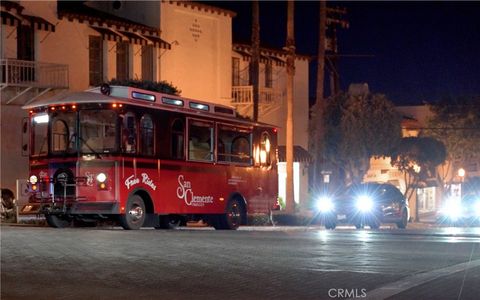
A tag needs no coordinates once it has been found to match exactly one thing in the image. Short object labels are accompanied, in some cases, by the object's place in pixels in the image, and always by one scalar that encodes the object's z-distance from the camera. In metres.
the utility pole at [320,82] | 45.22
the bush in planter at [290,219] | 38.16
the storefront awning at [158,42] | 40.81
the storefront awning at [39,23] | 35.16
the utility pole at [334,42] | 53.29
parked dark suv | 31.02
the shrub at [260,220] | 27.25
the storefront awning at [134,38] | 39.47
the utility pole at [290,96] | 42.28
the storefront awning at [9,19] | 34.00
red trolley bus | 20.97
